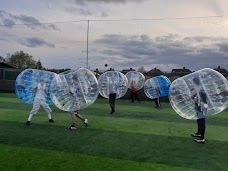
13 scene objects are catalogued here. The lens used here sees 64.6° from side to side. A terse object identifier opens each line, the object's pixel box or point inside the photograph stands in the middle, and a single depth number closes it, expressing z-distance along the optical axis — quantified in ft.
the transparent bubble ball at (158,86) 31.04
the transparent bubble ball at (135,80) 37.18
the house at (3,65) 66.21
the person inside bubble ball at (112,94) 26.30
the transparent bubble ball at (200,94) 14.68
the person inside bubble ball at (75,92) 17.27
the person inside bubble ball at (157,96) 31.18
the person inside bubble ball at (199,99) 14.74
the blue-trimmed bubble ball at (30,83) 21.34
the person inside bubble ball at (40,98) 20.75
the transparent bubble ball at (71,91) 17.31
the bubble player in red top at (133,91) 36.89
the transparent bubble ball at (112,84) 27.05
